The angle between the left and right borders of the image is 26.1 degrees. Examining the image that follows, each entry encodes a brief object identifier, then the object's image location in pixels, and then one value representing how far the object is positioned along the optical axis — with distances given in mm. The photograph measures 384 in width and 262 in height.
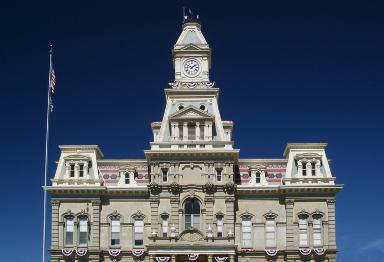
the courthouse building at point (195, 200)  90875
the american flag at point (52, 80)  86375
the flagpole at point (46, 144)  81688
